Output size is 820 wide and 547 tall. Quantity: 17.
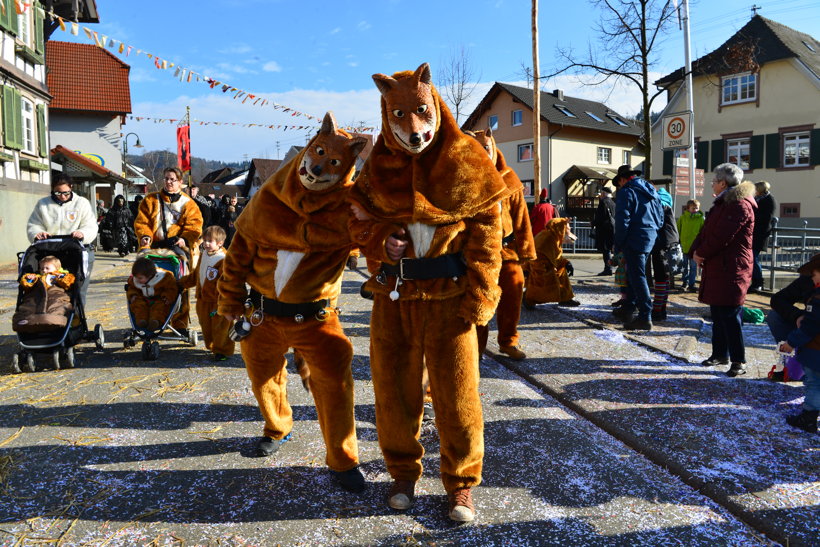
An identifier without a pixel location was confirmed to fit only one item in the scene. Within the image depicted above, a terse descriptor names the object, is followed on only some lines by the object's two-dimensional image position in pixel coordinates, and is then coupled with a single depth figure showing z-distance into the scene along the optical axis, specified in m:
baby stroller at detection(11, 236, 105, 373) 5.46
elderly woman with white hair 5.15
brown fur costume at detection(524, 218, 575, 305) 7.85
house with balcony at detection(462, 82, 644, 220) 36.69
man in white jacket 6.20
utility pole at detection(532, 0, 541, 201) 15.11
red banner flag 23.66
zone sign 11.09
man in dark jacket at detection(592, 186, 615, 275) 12.41
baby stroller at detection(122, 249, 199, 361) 5.90
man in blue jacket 6.96
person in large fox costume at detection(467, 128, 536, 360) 5.47
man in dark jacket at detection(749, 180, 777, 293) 8.71
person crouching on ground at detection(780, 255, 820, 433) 3.93
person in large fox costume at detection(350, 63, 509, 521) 2.84
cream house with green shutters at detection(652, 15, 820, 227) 25.19
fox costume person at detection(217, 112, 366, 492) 3.16
